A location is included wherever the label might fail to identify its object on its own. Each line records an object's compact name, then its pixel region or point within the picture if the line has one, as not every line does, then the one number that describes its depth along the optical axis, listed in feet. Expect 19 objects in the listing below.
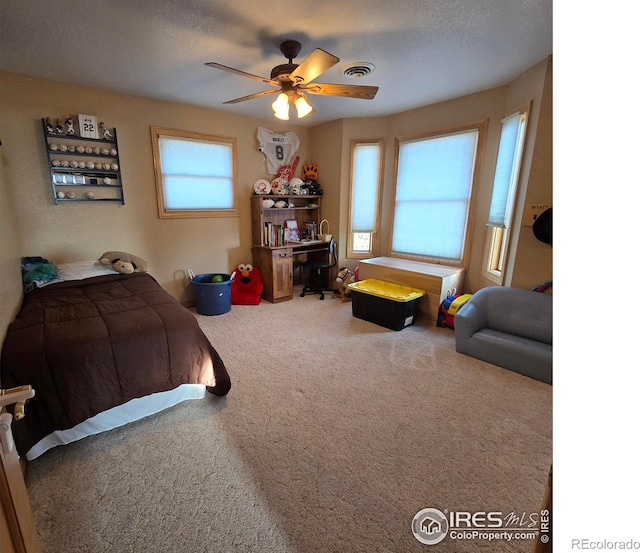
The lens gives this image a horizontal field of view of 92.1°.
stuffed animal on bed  10.48
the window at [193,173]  12.16
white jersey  14.52
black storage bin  11.11
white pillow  9.70
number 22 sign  10.16
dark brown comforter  5.19
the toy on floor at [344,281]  14.74
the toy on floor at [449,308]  11.10
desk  14.05
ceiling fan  7.19
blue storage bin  12.47
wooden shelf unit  14.10
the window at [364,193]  14.58
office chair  14.88
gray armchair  8.26
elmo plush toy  14.07
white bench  11.45
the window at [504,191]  9.96
